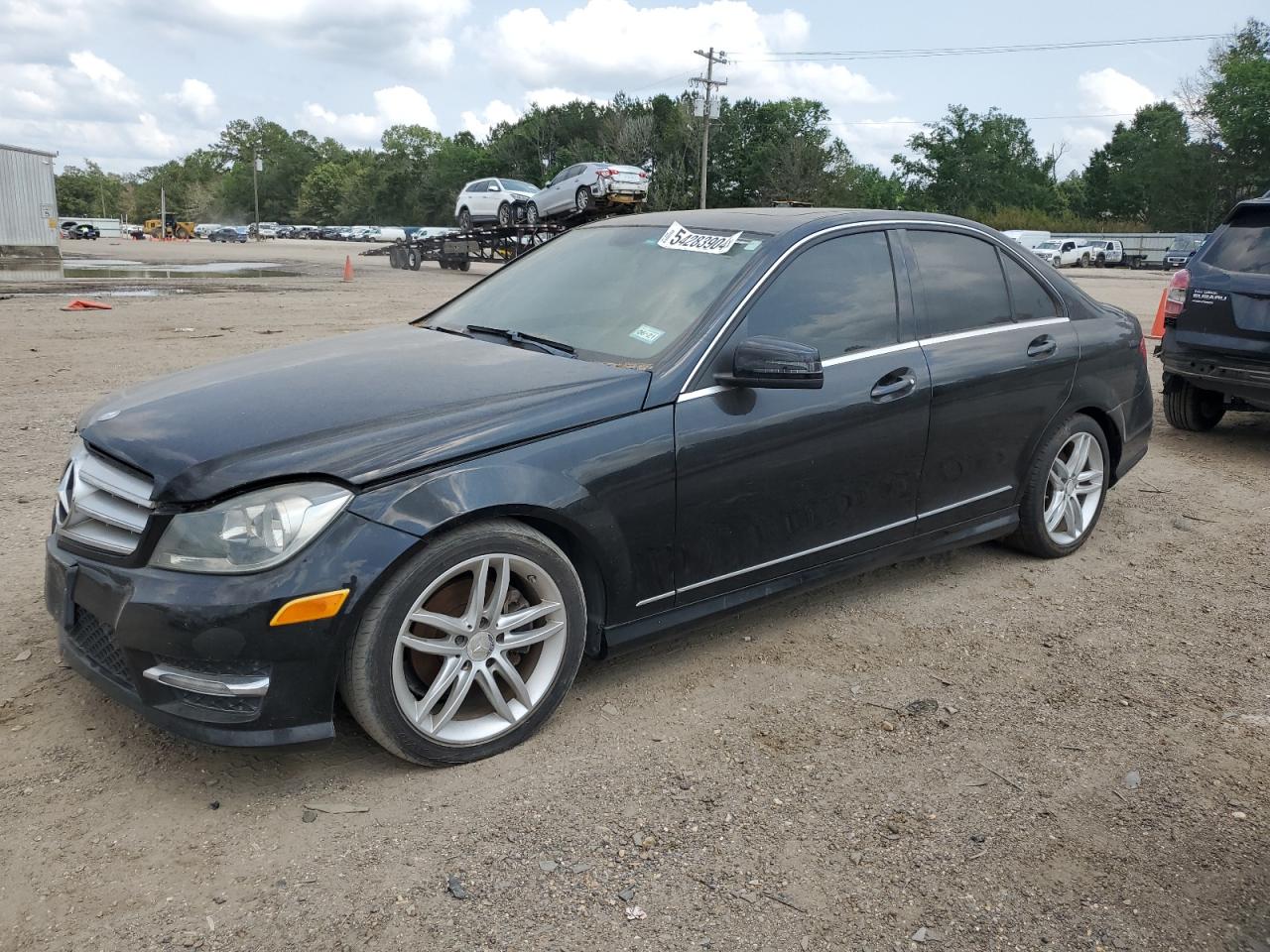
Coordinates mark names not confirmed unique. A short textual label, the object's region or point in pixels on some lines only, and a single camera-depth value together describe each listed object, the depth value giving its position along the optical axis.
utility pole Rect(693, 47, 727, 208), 61.56
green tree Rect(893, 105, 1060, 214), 89.19
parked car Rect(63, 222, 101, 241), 77.69
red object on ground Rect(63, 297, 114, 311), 16.22
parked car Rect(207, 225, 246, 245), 87.75
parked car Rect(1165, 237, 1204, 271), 51.68
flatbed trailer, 29.50
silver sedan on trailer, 25.92
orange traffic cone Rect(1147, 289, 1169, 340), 9.96
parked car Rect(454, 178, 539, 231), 30.73
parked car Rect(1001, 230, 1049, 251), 54.80
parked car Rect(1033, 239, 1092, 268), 52.62
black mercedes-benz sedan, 2.79
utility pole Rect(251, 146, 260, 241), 135.50
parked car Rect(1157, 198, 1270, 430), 6.90
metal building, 25.17
